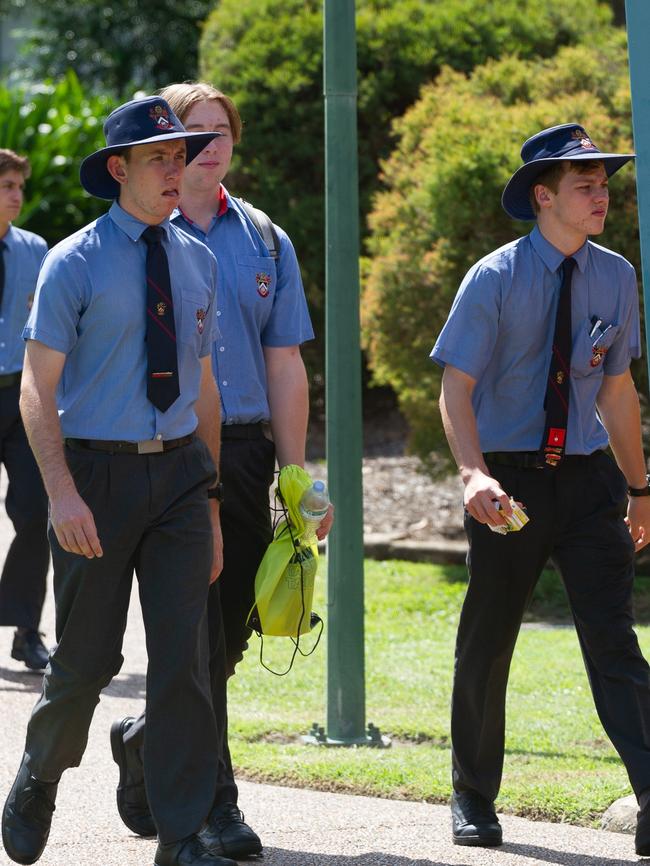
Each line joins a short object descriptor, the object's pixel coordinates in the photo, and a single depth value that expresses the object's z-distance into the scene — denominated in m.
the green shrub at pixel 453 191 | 18.73
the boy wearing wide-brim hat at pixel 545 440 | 8.91
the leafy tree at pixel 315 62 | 26.34
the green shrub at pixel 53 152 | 31.39
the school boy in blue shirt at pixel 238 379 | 9.23
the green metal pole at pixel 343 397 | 11.96
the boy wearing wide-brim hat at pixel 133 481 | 8.05
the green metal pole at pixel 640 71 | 8.06
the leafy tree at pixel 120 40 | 51.47
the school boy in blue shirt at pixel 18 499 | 14.34
